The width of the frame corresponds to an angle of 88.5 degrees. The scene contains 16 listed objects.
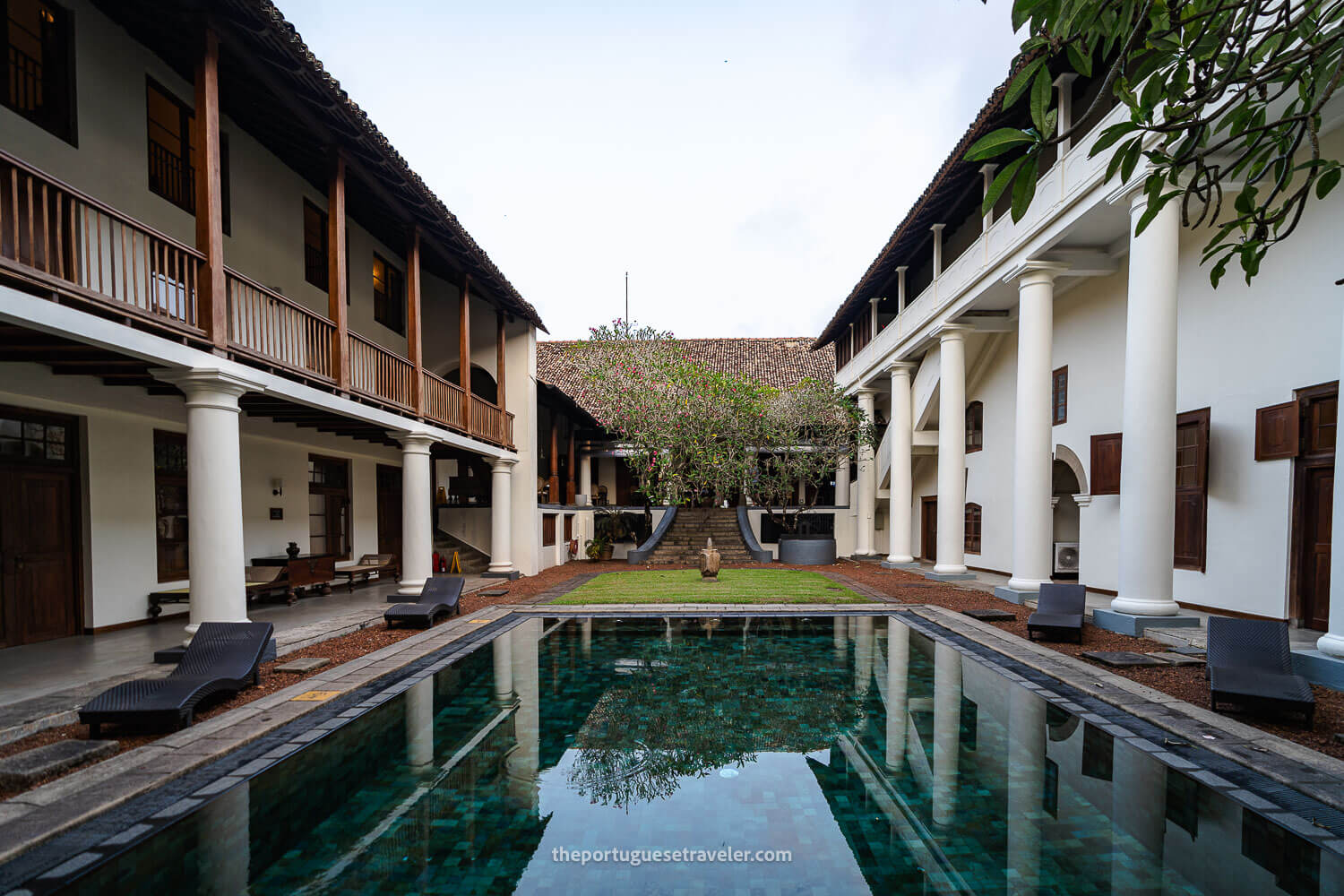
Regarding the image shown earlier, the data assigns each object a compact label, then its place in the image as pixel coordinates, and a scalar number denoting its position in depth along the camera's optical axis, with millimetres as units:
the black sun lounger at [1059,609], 8914
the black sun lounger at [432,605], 9977
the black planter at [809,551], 20812
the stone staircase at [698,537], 21453
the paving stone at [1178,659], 7668
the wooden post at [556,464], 21281
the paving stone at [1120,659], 7625
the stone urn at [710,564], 16047
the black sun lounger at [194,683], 5430
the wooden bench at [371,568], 14297
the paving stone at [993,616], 10562
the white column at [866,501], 22453
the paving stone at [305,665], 7393
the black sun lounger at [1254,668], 5707
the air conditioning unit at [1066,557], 15836
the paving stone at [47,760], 4511
